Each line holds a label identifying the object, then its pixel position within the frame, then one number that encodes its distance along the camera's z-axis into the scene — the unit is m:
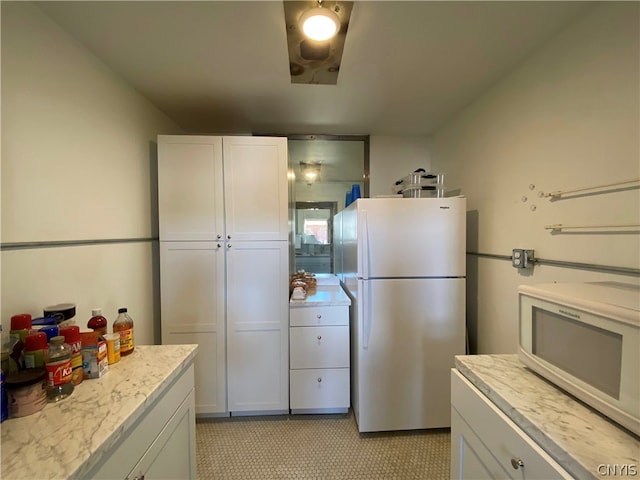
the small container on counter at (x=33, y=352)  0.83
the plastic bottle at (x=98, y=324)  1.08
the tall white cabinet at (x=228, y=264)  1.86
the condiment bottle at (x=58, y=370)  0.82
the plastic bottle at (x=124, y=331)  1.13
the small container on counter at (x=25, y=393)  0.74
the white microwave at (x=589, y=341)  0.63
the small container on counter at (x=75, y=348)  0.90
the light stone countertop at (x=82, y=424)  0.60
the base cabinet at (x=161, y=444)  0.73
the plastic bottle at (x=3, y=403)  0.72
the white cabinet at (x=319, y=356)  1.91
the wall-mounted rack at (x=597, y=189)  1.01
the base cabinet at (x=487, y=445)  0.66
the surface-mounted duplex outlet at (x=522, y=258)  1.46
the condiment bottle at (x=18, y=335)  0.84
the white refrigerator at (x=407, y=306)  1.74
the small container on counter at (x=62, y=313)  1.01
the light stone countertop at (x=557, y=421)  0.59
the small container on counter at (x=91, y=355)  0.95
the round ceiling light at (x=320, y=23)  1.09
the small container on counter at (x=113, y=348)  1.06
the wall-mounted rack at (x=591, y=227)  1.00
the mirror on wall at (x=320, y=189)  2.67
